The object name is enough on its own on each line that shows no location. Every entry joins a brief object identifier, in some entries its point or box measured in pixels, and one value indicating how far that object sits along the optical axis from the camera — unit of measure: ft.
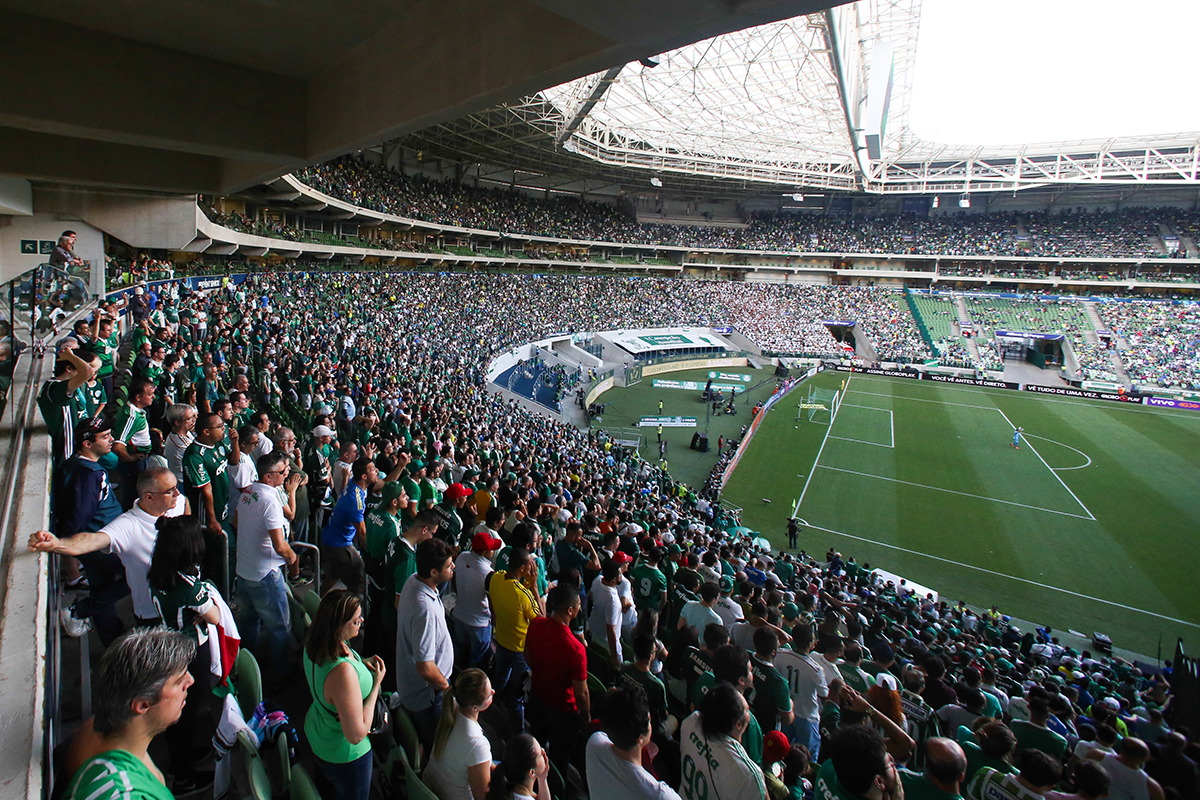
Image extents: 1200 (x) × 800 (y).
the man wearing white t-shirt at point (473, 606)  13.51
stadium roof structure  86.33
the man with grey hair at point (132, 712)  5.28
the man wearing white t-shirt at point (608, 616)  14.40
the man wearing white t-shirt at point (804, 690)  13.92
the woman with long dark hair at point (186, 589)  8.89
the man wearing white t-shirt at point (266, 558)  12.73
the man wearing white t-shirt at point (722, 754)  8.13
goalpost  98.19
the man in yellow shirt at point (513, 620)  12.80
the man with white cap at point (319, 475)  19.70
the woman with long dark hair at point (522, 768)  7.85
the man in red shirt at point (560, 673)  11.14
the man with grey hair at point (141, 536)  9.95
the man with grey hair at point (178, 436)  16.29
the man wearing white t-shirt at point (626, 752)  7.77
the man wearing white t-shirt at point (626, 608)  16.14
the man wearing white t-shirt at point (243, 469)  16.12
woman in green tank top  8.09
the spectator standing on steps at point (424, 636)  10.39
